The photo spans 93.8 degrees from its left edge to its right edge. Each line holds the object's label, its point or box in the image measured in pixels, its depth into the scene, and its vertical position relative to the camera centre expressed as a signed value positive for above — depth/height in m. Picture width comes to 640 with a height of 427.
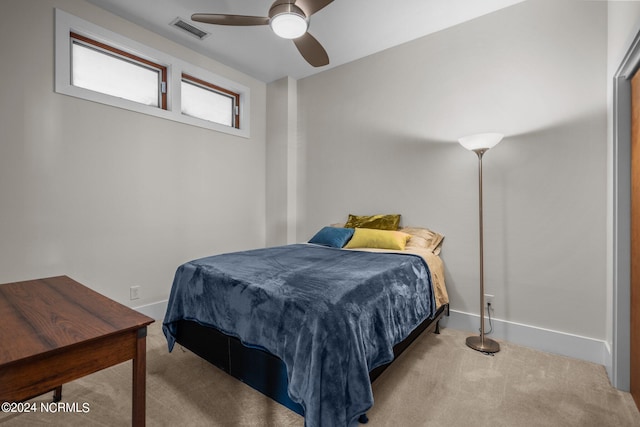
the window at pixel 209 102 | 3.43 +1.33
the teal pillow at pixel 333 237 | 2.96 -0.27
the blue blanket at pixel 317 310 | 1.30 -0.54
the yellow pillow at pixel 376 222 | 3.07 -0.12
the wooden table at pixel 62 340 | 0.86 -0.41
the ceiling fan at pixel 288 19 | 1.91 +1.30
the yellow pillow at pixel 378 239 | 2.69 -0.27
